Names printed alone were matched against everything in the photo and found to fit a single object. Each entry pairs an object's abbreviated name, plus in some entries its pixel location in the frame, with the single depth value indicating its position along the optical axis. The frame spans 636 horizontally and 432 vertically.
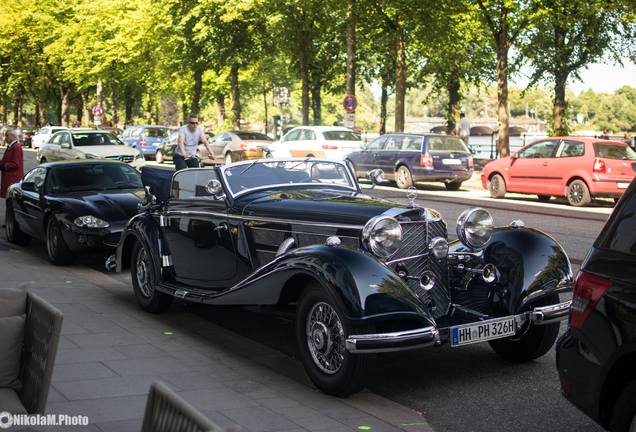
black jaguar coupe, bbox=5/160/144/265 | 11.46
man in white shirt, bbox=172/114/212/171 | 16.80
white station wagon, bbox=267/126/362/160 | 30.20
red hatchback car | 20.72
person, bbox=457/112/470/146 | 33.97
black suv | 4.02
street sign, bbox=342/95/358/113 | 34.09
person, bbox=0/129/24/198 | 15.08
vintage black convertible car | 5.88
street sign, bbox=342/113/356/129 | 34.78
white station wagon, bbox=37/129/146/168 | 27.73
